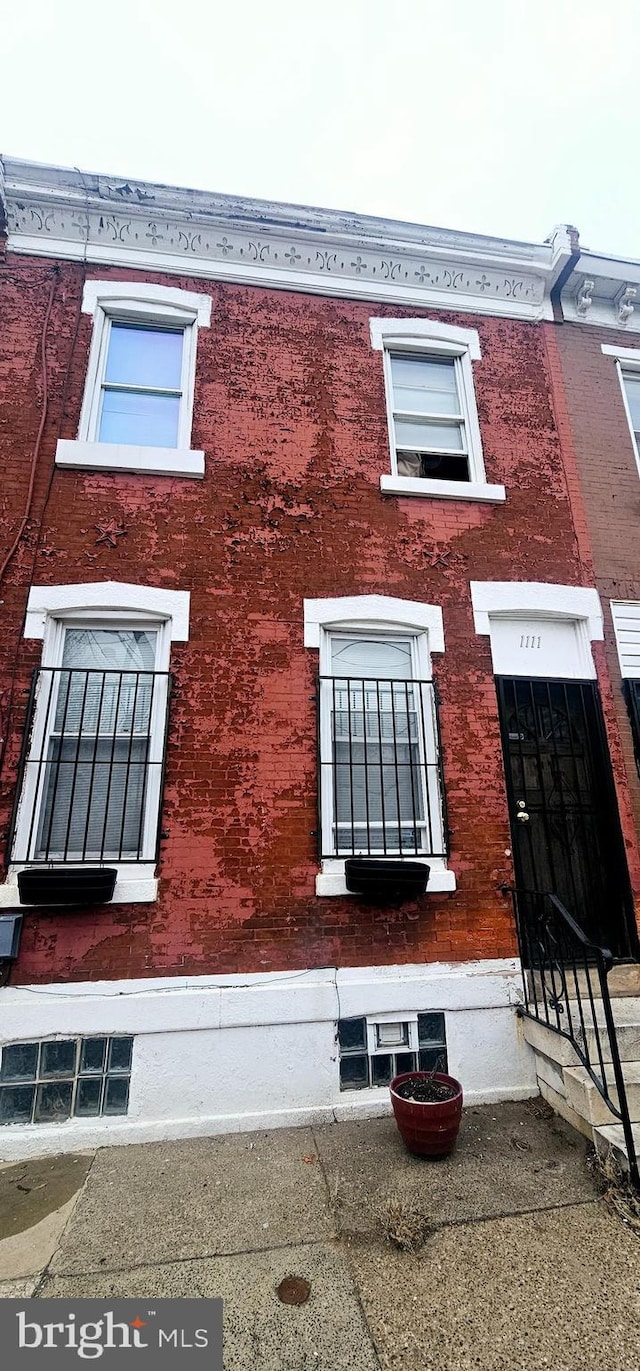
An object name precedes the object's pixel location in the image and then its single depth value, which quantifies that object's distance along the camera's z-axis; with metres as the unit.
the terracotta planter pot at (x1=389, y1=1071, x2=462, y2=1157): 3.67
